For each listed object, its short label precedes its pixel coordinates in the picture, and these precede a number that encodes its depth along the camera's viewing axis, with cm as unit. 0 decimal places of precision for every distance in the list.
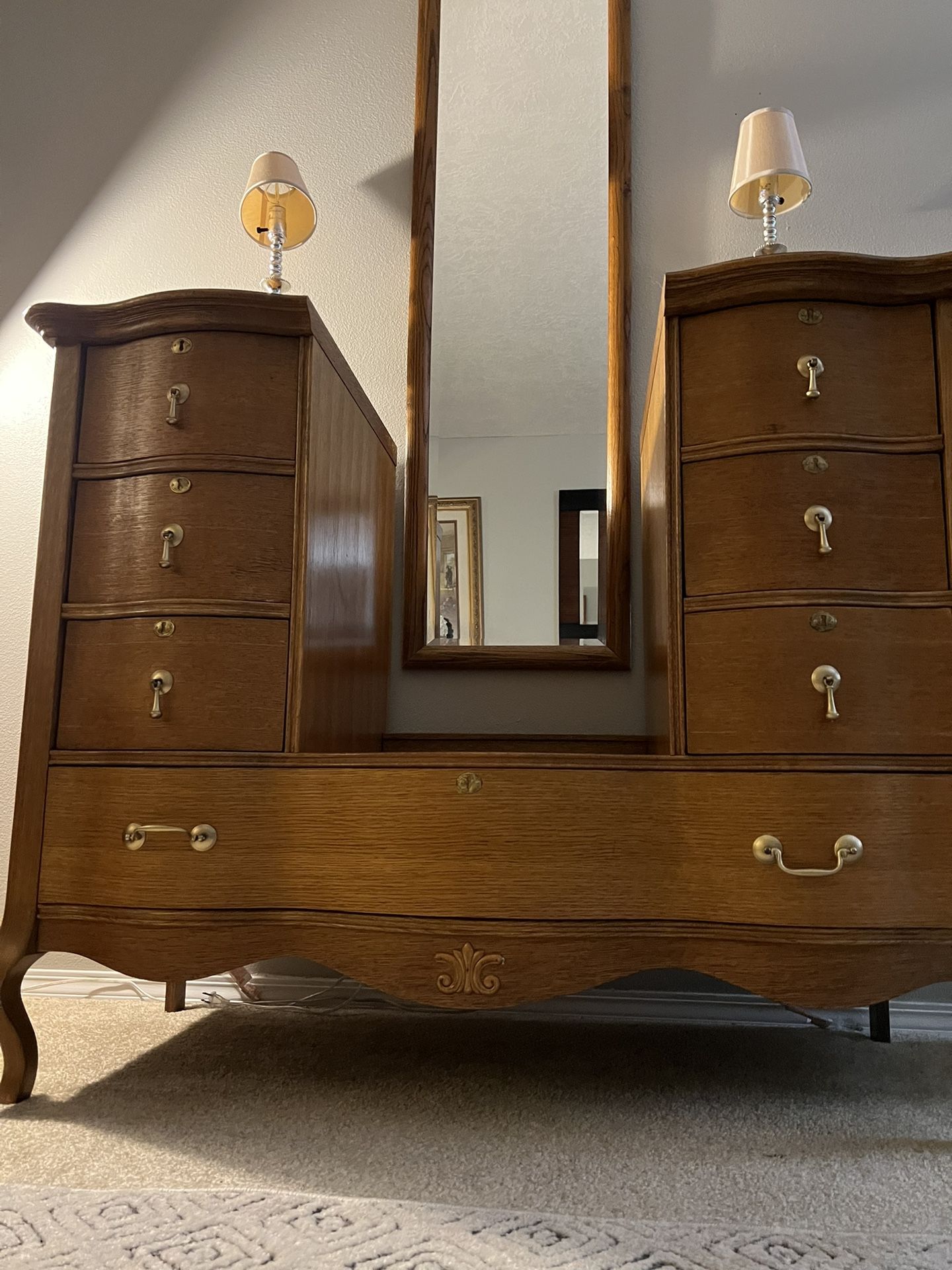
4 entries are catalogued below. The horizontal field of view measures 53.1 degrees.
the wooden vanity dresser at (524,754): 106
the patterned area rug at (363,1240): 73
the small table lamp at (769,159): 154
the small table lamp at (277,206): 167
